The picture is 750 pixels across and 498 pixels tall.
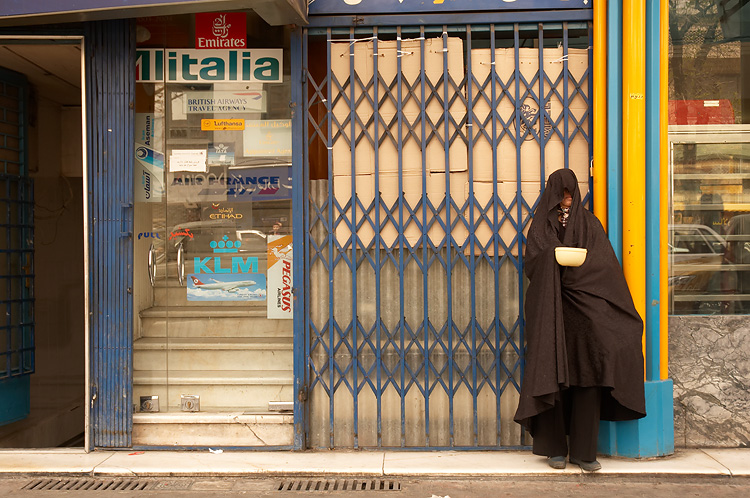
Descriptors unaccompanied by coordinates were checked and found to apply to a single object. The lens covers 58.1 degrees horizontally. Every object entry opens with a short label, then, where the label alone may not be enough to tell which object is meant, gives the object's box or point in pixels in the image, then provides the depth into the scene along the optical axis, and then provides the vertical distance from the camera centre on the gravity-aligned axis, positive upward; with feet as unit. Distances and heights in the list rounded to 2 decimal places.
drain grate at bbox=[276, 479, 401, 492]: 14.74 -5.21
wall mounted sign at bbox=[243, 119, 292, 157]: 17.33 +2.89
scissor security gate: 16.74 +0.95
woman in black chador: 14.69 -2.00
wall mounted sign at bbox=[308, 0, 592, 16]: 16.62 +6.00
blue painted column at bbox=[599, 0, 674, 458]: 15.80 -1.52
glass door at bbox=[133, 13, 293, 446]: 17.40 +0.51
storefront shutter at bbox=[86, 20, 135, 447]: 16.96 +0.48
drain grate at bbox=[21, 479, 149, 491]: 14.98 -5.27
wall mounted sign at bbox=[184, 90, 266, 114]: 17.53 +3.83
